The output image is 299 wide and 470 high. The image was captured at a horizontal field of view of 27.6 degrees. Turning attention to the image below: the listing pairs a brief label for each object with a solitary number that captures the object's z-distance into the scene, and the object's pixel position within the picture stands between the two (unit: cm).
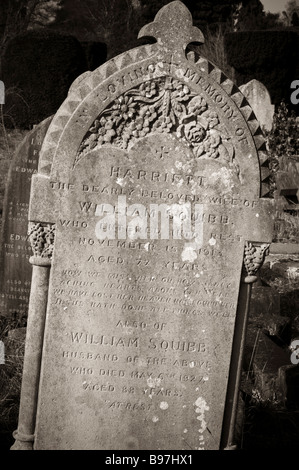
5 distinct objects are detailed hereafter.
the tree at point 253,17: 1894
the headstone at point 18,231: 595
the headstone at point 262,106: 992
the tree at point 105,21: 2084
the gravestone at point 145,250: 369
